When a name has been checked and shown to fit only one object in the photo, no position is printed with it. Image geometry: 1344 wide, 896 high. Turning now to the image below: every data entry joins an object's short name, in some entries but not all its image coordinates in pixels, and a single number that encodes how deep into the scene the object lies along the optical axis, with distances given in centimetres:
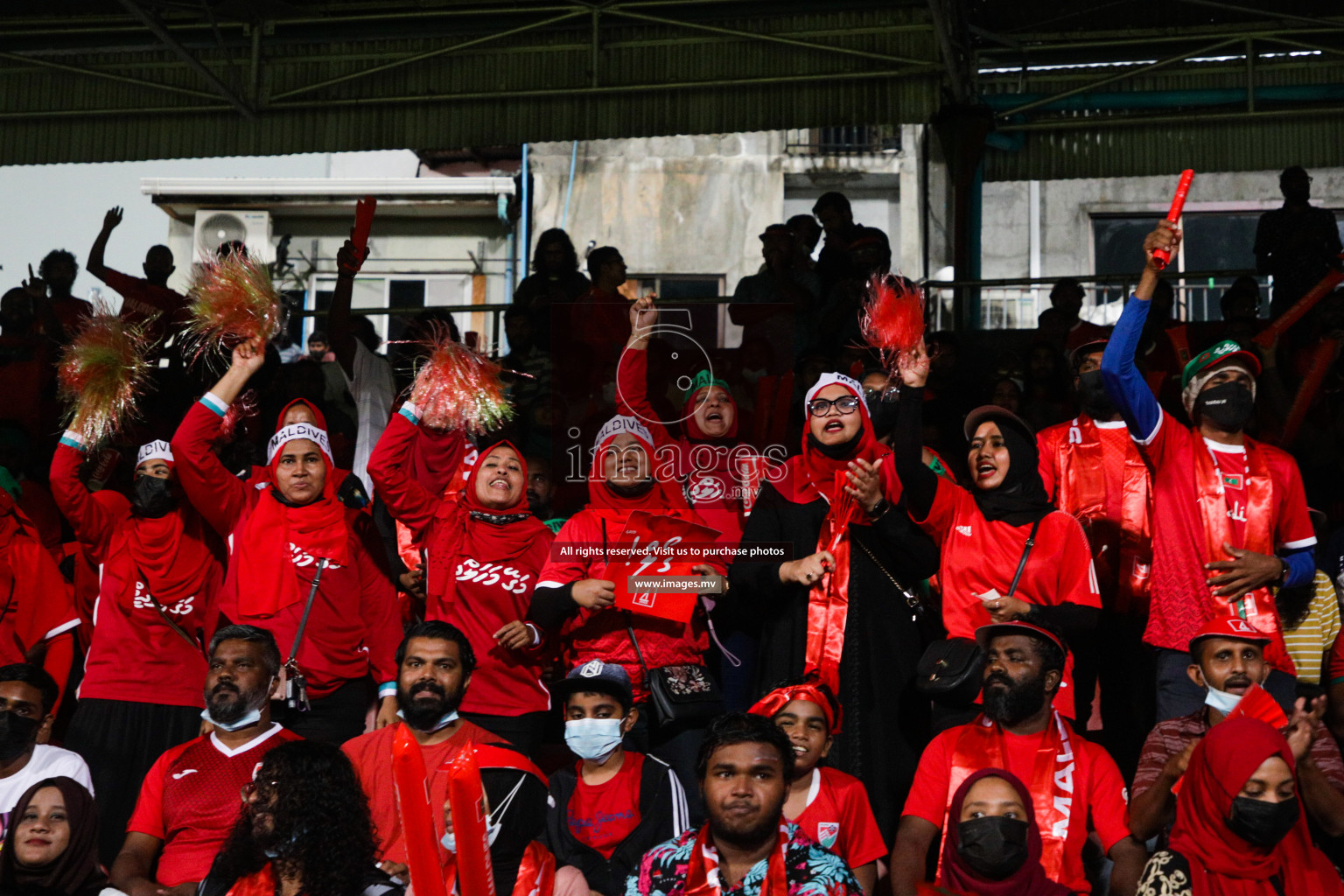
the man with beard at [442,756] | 558
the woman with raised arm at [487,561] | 657
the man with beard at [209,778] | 581
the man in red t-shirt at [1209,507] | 599
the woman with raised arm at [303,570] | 673
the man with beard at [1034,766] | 533
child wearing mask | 571
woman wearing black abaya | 598
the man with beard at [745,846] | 483
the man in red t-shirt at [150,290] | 978
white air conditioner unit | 1961
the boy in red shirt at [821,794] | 555
